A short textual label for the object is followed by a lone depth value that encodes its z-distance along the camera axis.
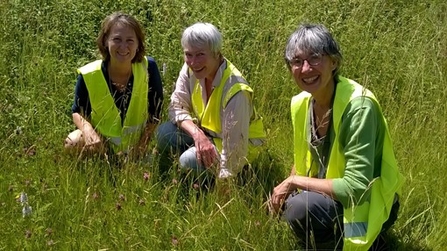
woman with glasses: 3.03
